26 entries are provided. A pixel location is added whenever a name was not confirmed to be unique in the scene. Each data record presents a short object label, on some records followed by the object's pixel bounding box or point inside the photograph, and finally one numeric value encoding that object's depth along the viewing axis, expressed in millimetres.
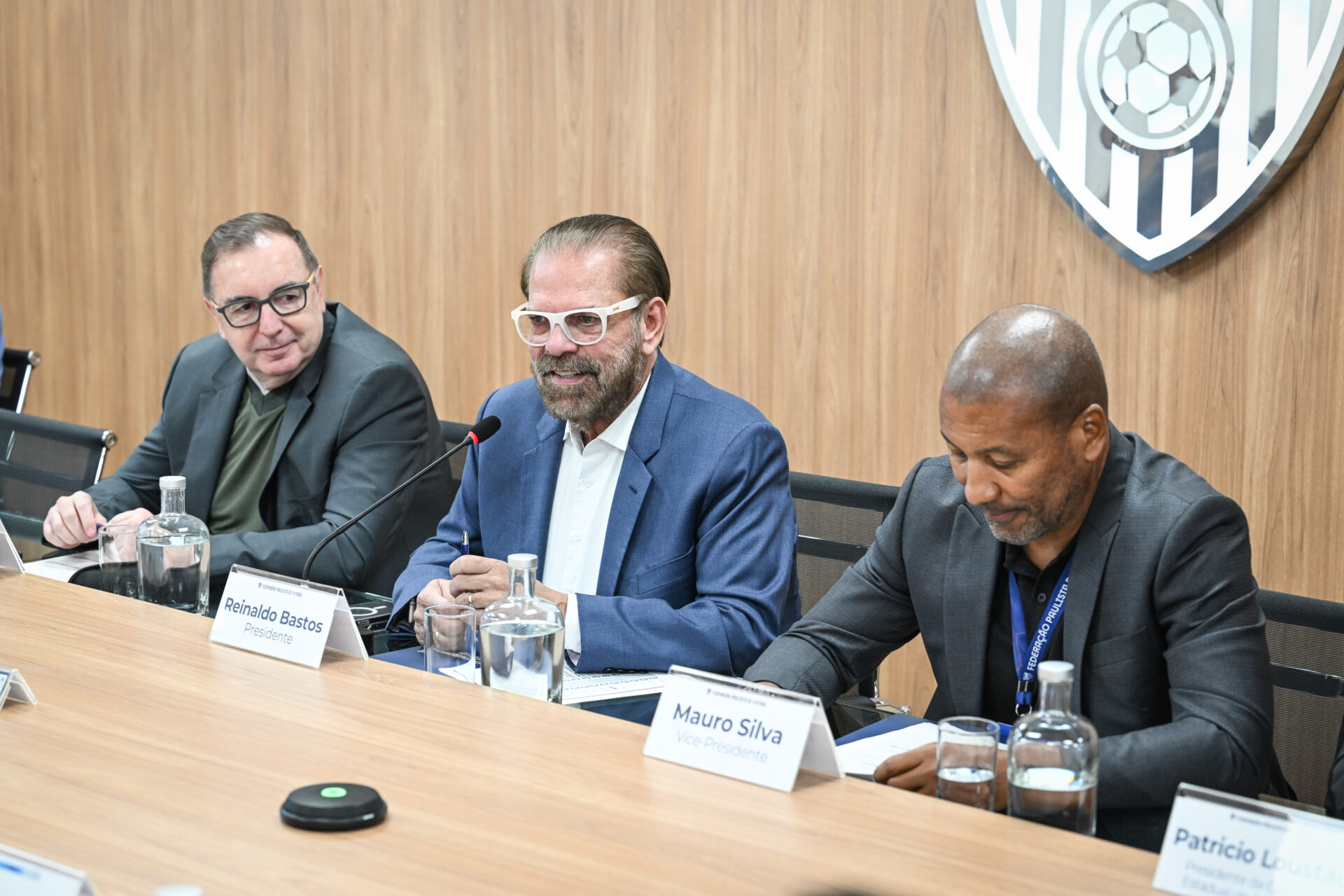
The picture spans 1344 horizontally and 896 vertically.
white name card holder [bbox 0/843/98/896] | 2649
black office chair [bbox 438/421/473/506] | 5100
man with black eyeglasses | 4831
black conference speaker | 2895
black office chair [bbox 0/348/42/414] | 7097
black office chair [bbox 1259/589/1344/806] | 3550
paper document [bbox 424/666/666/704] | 3548
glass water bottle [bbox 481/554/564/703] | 3356
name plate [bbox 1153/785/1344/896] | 2682
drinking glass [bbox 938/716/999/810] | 2999
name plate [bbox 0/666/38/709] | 3259
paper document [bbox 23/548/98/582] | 4174
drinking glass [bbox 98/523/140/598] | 4048
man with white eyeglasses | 3976
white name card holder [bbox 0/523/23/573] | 4044
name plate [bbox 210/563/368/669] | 3477
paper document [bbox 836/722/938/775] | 3281
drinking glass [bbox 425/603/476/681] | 3518
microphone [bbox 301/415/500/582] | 3997
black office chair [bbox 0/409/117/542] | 5207
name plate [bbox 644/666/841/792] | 3025
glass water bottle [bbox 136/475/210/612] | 3922
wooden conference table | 2789
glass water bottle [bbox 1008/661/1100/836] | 2918
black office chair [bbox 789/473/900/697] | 4244
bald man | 3339
